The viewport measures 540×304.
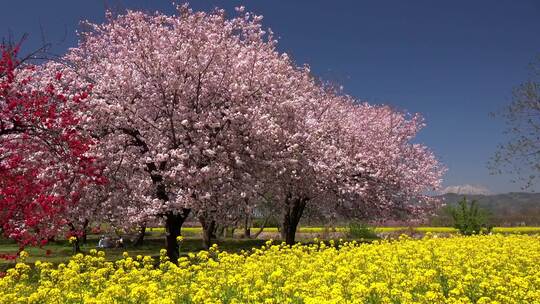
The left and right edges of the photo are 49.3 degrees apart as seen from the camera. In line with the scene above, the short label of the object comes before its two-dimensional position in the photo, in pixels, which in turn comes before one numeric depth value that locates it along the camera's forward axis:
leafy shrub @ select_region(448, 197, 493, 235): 41.06
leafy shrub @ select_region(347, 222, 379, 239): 51.06
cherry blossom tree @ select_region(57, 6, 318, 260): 22.05
